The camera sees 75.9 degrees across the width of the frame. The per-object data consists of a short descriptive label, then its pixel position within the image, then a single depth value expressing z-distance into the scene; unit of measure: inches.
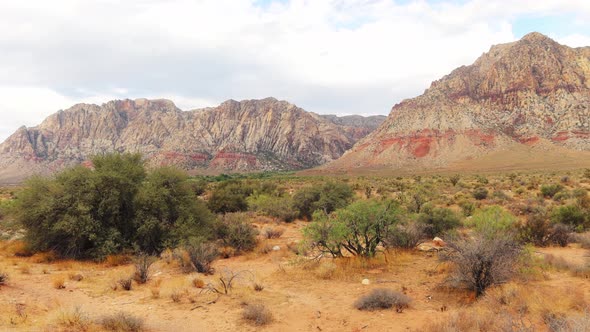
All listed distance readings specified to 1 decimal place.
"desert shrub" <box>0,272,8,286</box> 433.3
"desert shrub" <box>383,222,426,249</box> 569.0
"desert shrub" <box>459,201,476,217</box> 898.7
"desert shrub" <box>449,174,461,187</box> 1782.1
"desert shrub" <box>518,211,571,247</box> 582.9
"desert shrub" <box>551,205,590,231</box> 666.2
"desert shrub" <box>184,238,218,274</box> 516.5
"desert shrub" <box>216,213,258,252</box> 668.7
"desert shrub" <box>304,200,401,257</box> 512.7
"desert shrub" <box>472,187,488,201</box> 1184.8
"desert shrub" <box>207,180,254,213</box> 1084.5
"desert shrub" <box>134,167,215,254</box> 634.2
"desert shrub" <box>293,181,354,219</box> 1037.8
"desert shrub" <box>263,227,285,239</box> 778.2
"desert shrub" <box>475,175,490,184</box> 1795.3
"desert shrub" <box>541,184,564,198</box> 1157.4
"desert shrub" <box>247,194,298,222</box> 1019.9
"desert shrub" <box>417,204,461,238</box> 668.1
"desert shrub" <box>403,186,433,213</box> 905.8
